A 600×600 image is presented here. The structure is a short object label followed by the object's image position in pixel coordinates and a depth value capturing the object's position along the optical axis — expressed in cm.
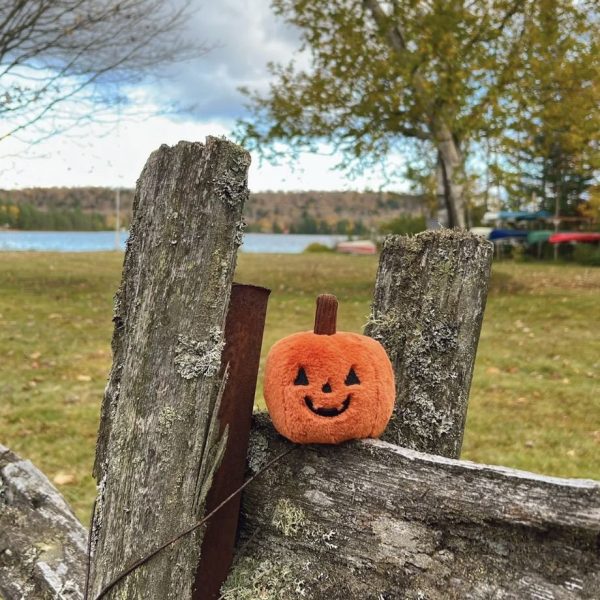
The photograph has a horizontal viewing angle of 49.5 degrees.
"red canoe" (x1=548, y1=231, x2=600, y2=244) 2580
